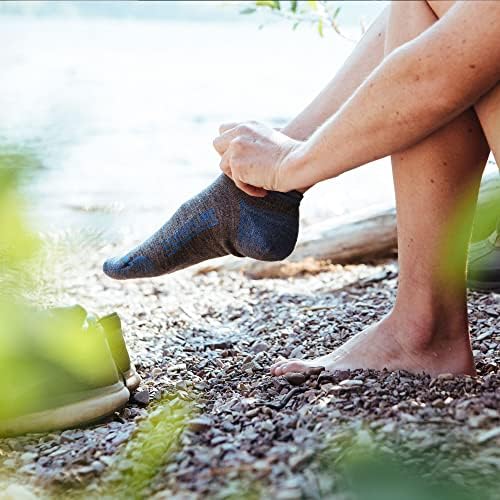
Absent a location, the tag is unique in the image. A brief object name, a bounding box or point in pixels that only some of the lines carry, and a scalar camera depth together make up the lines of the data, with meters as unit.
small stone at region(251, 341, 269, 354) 1.61
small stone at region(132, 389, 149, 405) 1.40
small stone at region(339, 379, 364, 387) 1.27
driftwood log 2.25
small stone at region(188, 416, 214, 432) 1.16
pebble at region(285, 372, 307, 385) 1.34
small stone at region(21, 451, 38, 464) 1.20
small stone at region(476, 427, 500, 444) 1.07
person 1.16
